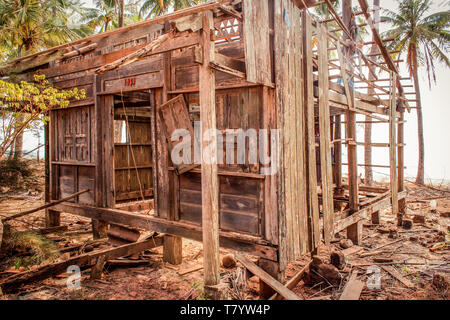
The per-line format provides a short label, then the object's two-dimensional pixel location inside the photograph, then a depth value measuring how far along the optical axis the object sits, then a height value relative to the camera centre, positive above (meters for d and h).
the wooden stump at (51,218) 8.68 -1.65
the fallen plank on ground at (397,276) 5.62 -2.39
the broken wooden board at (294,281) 4.56 -2.09
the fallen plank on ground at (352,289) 4.75 -2.21
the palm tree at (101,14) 20.73 +10.34
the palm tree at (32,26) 14.52 +6.64
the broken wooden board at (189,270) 5.95 -2.24
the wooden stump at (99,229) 7.52 -1.73
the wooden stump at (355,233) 7.96 -2.07
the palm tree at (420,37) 18.00 +6.72
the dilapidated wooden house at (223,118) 4.28 +0.71
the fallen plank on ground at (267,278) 4.40 -1.85
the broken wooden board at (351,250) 7.25 -2.34
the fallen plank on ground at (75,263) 4.54 -1.75
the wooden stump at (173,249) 6.38 -1.92
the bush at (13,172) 8.13 -0.32
